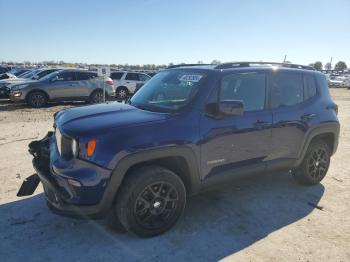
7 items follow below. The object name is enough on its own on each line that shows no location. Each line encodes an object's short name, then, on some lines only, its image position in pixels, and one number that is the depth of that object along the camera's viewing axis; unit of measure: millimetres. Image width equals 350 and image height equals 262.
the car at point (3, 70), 24703
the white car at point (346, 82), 39916
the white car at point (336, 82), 42125
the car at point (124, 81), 18344
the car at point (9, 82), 15104
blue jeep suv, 3348
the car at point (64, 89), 14062
